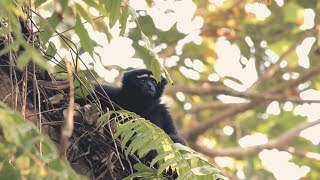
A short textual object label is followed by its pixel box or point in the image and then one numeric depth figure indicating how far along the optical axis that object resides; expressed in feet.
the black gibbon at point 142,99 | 40.86
